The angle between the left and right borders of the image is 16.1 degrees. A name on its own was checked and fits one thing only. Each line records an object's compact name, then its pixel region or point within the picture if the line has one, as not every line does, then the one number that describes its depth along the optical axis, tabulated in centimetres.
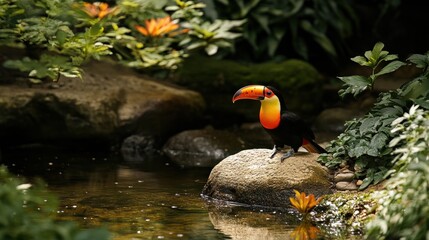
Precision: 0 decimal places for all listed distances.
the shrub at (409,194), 933
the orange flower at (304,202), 1296
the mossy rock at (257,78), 2450
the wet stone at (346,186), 1378
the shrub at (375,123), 1342
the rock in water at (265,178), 1399
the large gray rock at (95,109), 2025
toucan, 1461
